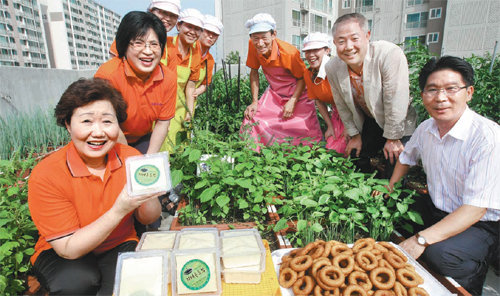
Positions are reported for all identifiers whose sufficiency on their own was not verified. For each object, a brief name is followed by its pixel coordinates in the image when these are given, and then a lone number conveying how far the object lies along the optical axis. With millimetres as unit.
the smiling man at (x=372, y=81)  2156
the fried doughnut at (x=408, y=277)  1240
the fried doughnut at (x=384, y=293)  1209
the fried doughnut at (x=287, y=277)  1321
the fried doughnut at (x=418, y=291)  1223
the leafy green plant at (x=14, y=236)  1490
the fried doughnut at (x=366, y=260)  1299
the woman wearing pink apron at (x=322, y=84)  2896
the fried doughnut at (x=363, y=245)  1401
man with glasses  1474
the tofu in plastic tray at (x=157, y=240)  1300
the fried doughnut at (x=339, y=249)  1366
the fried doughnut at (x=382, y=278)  1229
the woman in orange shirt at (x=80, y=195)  1304
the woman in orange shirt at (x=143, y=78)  1898
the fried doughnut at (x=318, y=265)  1288
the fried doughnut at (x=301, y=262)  1338
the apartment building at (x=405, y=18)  21683
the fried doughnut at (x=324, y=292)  1220
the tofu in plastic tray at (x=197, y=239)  1289
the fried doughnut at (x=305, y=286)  1272
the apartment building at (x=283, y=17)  23719
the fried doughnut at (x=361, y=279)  1237
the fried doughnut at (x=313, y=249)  1398
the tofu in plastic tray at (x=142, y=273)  1117
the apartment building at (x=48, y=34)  44719
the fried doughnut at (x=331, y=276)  1213
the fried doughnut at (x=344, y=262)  1278
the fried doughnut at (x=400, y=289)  1212
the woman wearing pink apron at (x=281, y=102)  3283
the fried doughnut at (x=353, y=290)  1202
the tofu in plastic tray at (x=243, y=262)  1240
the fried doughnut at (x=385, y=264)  1295
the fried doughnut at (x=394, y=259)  1316
